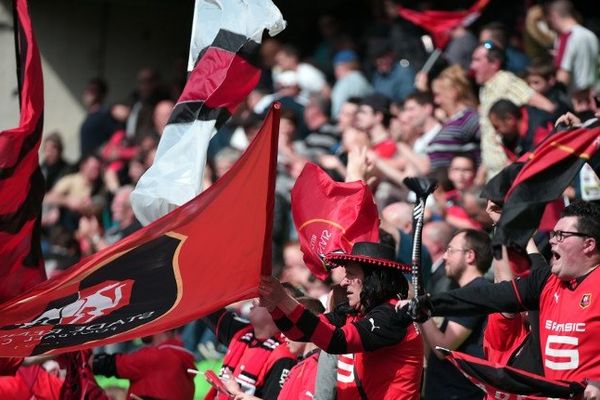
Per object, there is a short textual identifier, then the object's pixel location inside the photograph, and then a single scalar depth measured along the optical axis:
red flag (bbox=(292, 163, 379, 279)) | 14.38
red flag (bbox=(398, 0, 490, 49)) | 25.94
